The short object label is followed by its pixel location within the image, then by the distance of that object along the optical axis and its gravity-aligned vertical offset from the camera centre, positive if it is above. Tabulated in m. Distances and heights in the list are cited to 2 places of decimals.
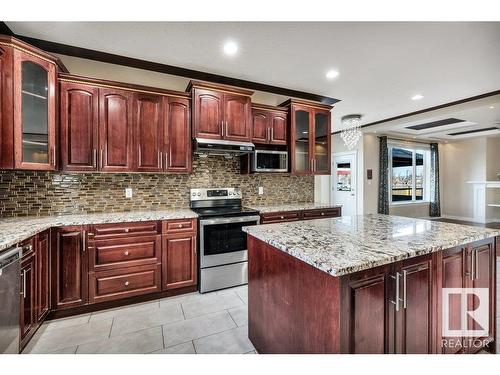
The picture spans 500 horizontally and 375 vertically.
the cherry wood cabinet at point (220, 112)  2.96 +0.93
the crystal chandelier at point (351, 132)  5.04 +1.13
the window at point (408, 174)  7.18 +0.37
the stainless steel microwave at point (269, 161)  3.36 +0.35
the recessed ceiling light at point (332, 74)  3.02 +1.41
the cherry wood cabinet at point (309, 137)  3.60 +0.73
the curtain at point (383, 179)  6.58 +0.19
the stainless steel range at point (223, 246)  2.79 -0.70
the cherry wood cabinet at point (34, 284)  1.83 -0.79
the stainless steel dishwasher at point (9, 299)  1.49 -0.71
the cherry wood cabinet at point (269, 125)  3.41 +0.86
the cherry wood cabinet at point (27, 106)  2.01 +0.69
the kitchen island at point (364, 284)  1.12 -0.53
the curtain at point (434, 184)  7.55 +0.06
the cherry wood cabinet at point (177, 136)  2.88 +0.60
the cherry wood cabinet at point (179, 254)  2.66 -0.75
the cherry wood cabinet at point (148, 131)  2.74 +0.62
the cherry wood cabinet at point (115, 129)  2.60 +0.61
